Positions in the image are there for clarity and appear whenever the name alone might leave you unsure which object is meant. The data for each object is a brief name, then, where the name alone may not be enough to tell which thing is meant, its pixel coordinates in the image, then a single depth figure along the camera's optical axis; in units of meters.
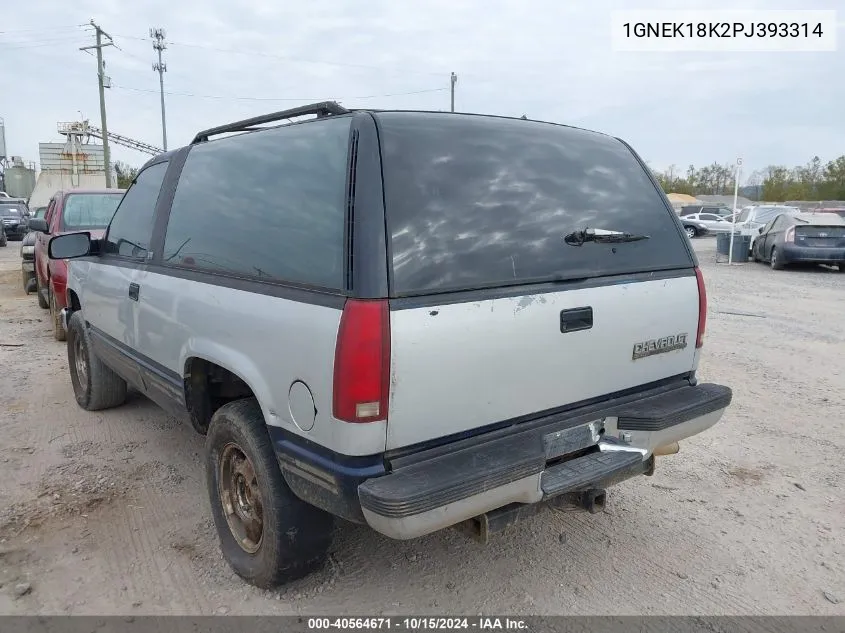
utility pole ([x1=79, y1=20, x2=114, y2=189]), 33.80
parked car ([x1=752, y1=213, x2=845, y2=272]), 14.41
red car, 7.53
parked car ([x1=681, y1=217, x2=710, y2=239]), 30.03
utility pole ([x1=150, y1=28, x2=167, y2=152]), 45.94
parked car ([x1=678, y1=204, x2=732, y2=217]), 33.23
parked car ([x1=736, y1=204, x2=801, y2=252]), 21.26
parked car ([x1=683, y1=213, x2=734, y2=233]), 31.19
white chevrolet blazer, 2.22
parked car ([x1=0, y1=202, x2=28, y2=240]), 26.14
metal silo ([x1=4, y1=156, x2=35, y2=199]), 55.22
